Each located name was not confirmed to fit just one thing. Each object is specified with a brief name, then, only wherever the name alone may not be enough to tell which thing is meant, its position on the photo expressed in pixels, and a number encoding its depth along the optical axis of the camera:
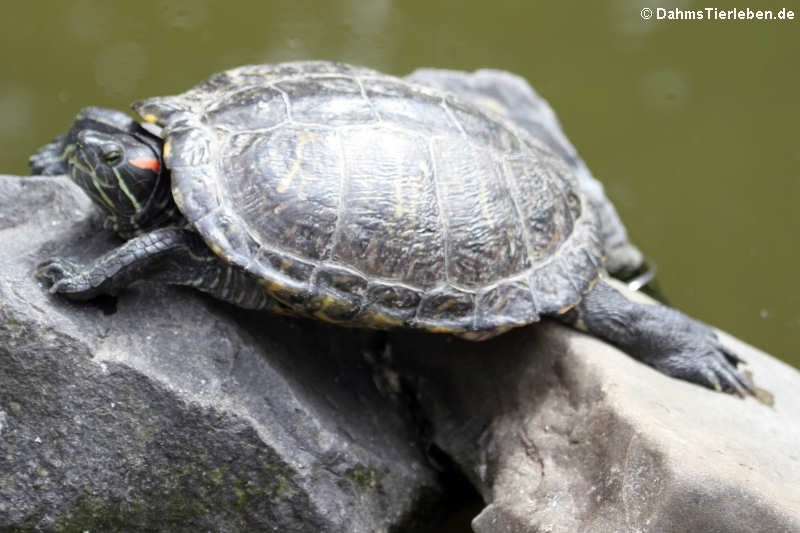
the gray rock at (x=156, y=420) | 5.25
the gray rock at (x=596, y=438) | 5.14
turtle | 5.79
